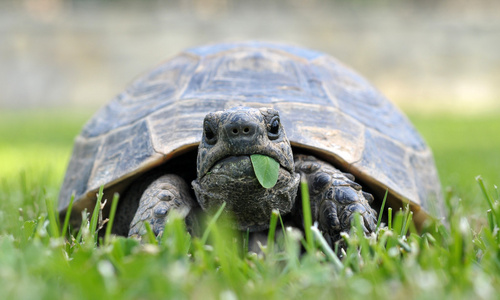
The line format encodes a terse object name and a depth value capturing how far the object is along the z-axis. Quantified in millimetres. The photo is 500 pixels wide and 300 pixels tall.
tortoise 1026
